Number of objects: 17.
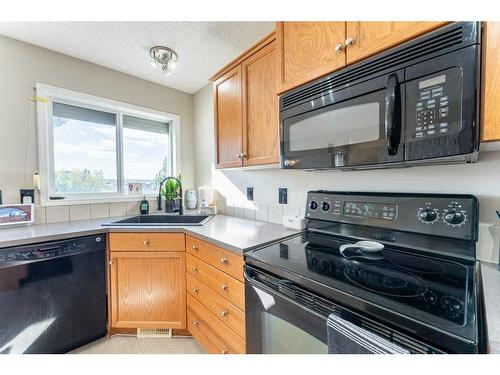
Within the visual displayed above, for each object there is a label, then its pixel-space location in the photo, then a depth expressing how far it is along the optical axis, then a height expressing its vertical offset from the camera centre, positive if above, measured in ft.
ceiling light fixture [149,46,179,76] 5.83 +3.41
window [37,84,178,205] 6.15 +1.14
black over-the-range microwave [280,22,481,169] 2.22 +0.91
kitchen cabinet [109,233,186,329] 5.36 -2.43
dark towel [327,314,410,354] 1.79 -1.38
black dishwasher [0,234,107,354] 4.27 -2.38
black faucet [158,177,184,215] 7.39 -0.51
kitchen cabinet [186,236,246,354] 3.77 -2.24
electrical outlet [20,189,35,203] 5.66 -0.31
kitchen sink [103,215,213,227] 6.97 -1.16
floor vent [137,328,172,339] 5.65 -3.85
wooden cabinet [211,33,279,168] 4.55 +1.68
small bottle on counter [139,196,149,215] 7.45 -0.83
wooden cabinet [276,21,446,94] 2.66 +1.91
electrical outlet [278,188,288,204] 5.57 -0.35
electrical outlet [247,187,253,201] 6.52 -0.36
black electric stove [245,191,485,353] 1.77 -1.07
